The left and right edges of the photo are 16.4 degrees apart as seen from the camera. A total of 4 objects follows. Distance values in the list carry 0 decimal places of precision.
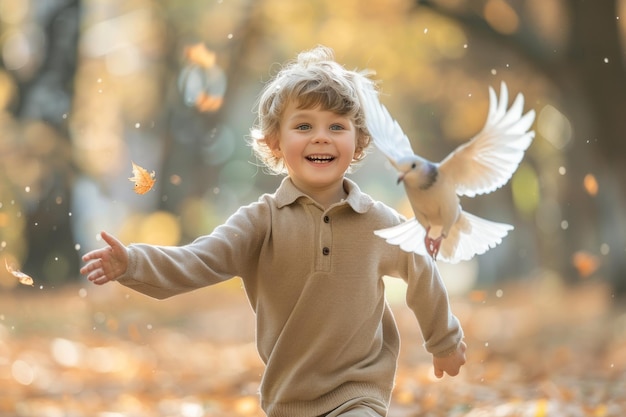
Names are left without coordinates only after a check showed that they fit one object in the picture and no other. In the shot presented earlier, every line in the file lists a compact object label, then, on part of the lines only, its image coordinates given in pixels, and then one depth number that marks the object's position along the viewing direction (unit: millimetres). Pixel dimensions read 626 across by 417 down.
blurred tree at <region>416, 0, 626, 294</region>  11359
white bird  3457
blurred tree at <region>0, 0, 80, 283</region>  14187
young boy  4418
